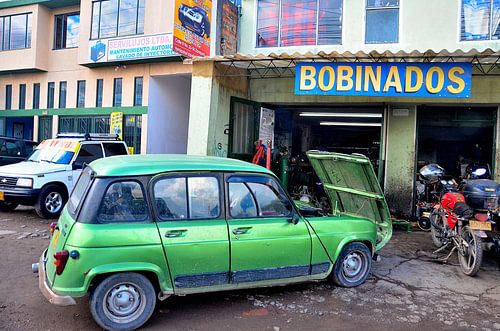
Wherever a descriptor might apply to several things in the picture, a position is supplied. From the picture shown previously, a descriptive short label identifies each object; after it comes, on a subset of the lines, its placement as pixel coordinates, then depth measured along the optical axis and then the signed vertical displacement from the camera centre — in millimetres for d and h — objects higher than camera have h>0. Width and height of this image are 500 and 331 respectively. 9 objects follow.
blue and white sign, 13797 +3929
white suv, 9180 -341
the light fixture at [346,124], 14916 +1684
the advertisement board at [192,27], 9992 +3413
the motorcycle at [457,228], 5898 -876
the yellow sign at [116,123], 15150 +1333
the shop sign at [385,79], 7930 +1825
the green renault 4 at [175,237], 3811 -765
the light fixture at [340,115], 12484 +1698
